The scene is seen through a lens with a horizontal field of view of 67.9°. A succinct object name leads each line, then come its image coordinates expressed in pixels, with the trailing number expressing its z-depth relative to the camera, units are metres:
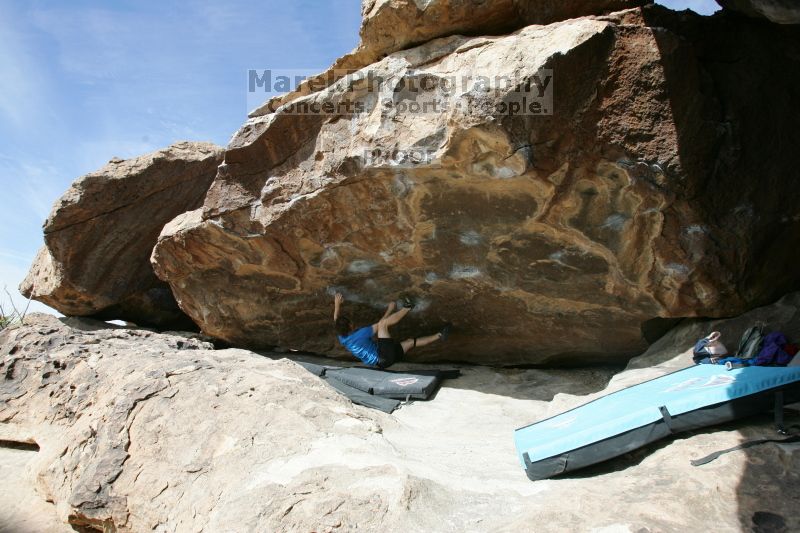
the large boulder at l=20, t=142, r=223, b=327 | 5.48
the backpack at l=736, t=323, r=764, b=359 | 2.98
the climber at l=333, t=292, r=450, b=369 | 4.49
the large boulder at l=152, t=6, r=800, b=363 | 3.00
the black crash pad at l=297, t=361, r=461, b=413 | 3.87
